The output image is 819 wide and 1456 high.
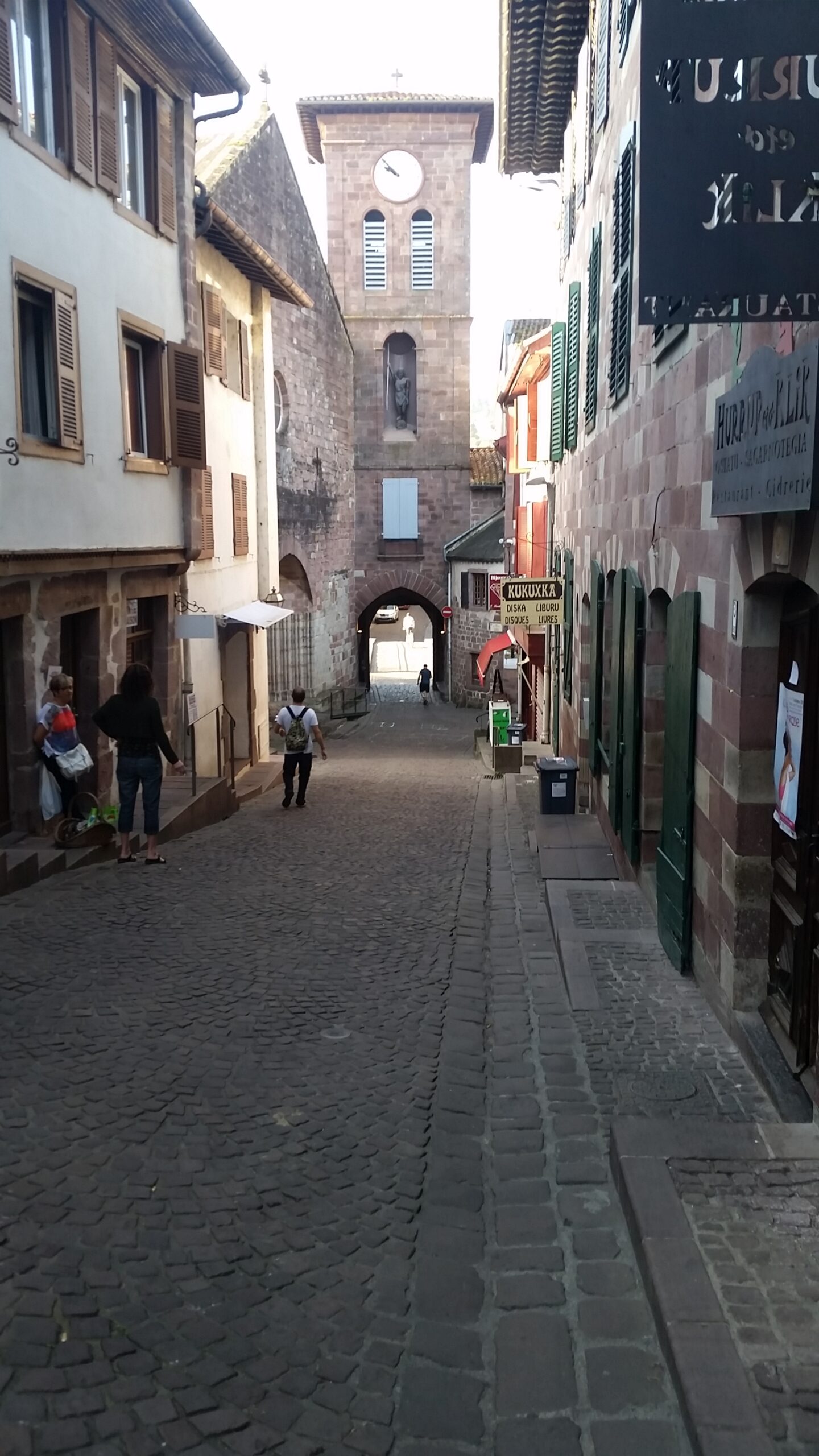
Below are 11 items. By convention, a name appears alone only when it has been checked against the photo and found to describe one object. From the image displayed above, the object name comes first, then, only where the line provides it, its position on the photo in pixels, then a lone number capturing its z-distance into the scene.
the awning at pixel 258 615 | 17.86
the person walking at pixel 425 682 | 42.72
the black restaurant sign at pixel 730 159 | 4.07
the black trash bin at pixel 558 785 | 11.92
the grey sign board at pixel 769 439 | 4.02
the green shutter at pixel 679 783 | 6.52
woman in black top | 9.73
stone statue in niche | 40.56
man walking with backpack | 14.23
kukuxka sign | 15.68
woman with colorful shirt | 10.23
